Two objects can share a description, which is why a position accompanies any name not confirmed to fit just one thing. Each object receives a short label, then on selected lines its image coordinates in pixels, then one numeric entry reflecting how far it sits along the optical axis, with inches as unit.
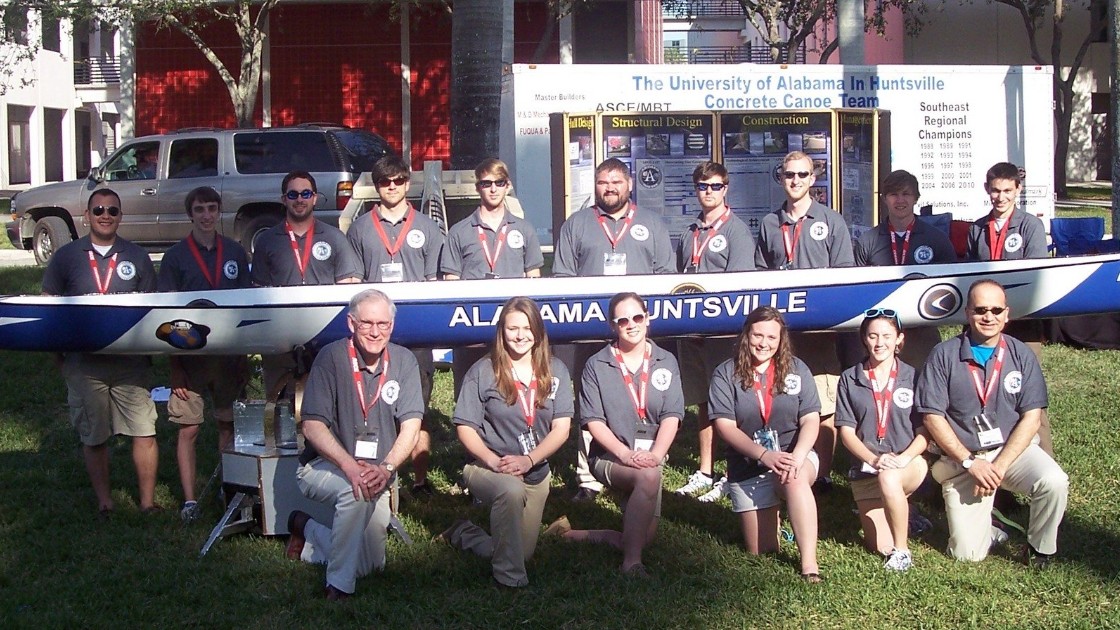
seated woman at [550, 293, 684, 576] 213.6
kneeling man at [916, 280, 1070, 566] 211.2
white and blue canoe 245.4
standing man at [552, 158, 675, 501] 257.6
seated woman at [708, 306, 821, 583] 214.7
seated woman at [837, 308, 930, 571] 214.4
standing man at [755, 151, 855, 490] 254.4
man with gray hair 202.1
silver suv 612.7
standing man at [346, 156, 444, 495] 259.3
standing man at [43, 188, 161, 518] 243.8
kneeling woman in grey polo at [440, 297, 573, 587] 211.2
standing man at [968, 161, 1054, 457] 257.8
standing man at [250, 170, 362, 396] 255.3
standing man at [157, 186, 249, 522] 248.7
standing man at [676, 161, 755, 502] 259.6
